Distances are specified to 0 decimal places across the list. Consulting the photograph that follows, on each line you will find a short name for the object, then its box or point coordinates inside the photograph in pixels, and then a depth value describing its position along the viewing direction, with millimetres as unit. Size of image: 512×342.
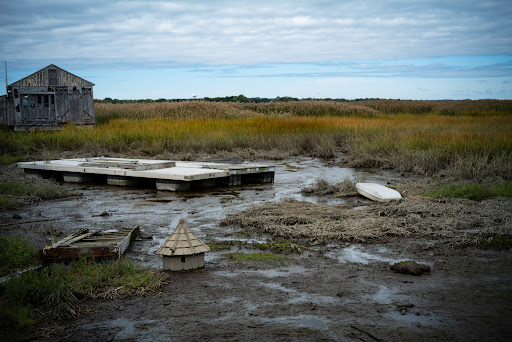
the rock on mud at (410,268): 5867
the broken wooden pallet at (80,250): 6254
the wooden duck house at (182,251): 5930
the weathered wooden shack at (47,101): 25328
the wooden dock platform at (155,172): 12570
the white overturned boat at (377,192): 10188
